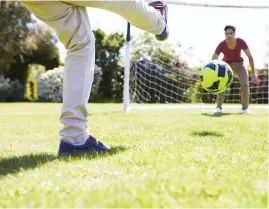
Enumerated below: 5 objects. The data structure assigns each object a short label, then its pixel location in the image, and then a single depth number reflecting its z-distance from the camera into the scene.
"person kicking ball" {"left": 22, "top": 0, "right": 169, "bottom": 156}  2.96
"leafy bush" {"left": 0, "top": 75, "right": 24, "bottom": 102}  20.42
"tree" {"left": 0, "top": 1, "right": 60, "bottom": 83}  22.33
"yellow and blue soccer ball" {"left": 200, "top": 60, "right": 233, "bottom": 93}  5.79
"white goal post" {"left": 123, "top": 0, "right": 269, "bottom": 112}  8.85
